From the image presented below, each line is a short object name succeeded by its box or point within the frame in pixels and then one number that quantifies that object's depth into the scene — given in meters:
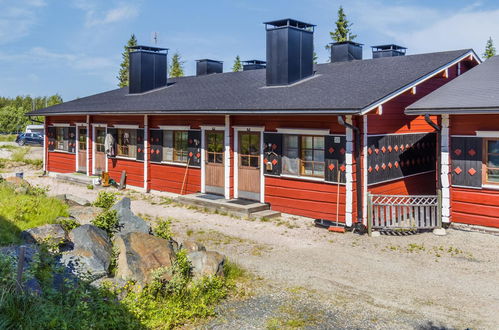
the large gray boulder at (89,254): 6.72
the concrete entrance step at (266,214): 12.98
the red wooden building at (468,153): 11.09
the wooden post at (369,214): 11.15
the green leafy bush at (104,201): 9.45
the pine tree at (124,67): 54.84
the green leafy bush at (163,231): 8.55
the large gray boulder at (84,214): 8.53
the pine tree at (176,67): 58.12
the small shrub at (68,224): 7.98
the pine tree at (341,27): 43.44
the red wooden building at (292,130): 12.02
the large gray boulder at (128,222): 8.34
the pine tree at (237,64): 58.08
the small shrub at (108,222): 8.17
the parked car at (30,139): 42.81
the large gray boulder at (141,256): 6.91
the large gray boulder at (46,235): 7.12
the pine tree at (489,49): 47.34
